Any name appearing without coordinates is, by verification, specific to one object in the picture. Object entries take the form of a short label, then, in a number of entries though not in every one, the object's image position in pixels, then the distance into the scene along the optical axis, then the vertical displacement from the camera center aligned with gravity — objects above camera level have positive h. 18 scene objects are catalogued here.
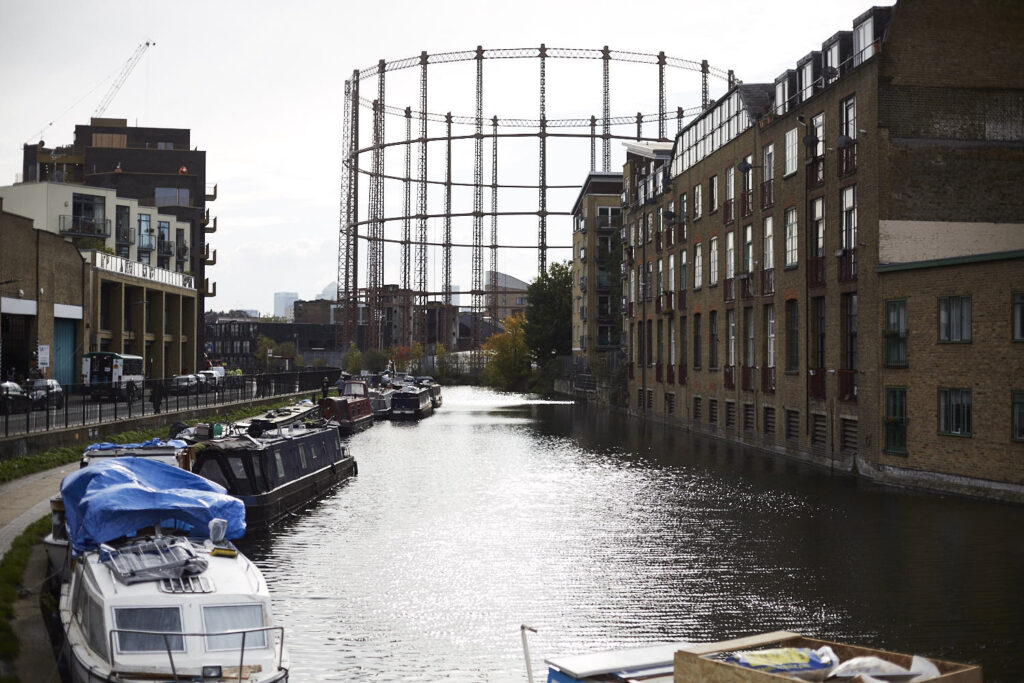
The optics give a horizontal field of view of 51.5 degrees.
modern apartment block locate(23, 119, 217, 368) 94.44 +16.38
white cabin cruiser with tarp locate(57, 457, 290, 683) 12.16 -2.97
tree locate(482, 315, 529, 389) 119.50 -1.10
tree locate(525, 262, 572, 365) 111.06 +3.89
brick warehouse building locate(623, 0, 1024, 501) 28.27 +3.28
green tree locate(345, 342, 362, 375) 121.88 -1.09
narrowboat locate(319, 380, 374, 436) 55.12 -3.29
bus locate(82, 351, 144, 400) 58.81 -0.88
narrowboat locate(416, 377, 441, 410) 82.68 -3.15
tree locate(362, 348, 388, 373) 124.44 -1.00
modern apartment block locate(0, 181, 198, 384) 54.09 +4.45
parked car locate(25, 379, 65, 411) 35.22 -1.54
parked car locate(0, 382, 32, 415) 31.54 -1.56
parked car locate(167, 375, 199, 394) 49.22 -1.70
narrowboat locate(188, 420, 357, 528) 26.16 -3.08
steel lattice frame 115.19 +18.40
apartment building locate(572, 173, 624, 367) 94.19 +6.75
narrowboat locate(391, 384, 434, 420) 67.31 -3.46
